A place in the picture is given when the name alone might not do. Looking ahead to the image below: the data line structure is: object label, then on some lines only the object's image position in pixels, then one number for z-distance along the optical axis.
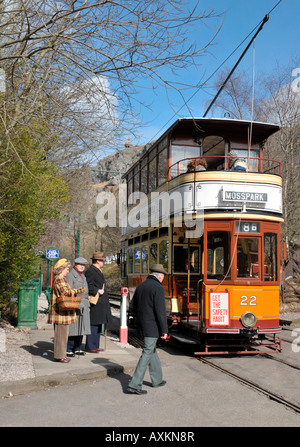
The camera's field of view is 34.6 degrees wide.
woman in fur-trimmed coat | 8.30
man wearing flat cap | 8.88
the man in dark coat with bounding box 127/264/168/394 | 6.68
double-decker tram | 9.86
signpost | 19.89
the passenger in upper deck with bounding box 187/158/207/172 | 11.02
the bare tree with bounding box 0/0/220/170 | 6.95
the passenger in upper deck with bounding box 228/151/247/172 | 10.58
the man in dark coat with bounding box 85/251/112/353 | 9.66
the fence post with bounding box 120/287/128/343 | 11.41
